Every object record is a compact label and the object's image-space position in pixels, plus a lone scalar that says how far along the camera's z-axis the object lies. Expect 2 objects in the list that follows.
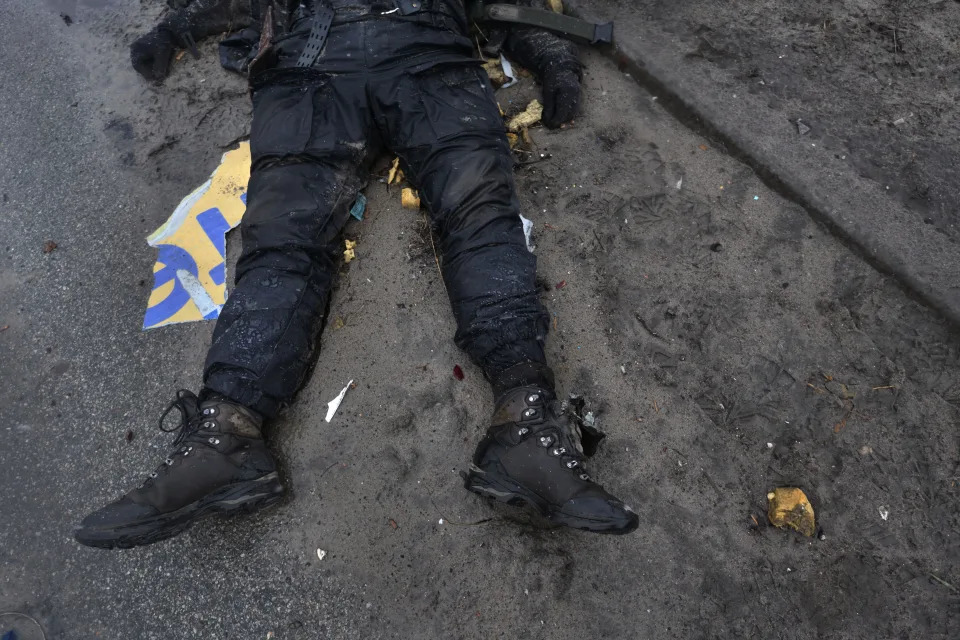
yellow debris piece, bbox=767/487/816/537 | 1.91
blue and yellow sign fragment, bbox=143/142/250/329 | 2.42
